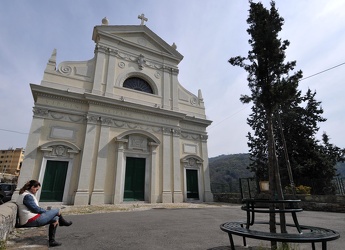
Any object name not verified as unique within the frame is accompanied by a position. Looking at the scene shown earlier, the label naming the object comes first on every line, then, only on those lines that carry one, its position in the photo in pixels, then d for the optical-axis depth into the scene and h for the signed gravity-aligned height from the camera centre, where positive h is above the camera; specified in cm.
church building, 1229 +430
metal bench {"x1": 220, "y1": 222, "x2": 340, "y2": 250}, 233 -55
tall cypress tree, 416 +256
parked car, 1101 +9
